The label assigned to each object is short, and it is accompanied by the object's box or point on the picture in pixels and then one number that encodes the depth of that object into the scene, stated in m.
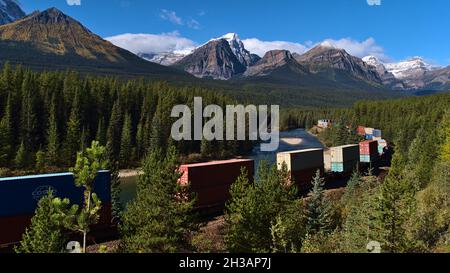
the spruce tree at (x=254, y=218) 24.89
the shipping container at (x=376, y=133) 136.75
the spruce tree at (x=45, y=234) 15.70
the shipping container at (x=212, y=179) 36.47
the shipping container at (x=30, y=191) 24.28
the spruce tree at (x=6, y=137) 71.81
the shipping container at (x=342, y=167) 60.93
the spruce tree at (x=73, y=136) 79.00
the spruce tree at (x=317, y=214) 32.38
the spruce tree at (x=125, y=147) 86.19
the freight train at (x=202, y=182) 24.56
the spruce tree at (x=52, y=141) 75.81
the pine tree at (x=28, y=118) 79.75
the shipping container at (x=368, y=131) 137.30
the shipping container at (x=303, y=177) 48.99
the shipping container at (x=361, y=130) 134.64
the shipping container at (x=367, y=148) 73.10
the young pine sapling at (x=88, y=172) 12.09
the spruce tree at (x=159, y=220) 21.67
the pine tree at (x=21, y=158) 71.25
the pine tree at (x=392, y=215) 17.97
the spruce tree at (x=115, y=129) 86.88
